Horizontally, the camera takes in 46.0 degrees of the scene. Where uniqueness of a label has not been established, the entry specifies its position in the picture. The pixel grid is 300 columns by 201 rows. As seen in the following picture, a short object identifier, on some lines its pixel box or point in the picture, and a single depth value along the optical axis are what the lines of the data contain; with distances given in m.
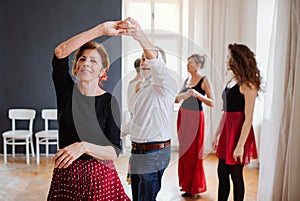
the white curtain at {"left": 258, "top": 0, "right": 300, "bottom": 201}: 2.58
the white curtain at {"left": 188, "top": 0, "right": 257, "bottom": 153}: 4.57
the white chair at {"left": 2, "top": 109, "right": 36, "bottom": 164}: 4.21
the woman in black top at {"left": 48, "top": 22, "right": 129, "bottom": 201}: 1.33
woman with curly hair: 2.43
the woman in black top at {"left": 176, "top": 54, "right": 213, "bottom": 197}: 2.94
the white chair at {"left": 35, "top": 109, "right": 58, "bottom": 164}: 4.23
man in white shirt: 1.89
